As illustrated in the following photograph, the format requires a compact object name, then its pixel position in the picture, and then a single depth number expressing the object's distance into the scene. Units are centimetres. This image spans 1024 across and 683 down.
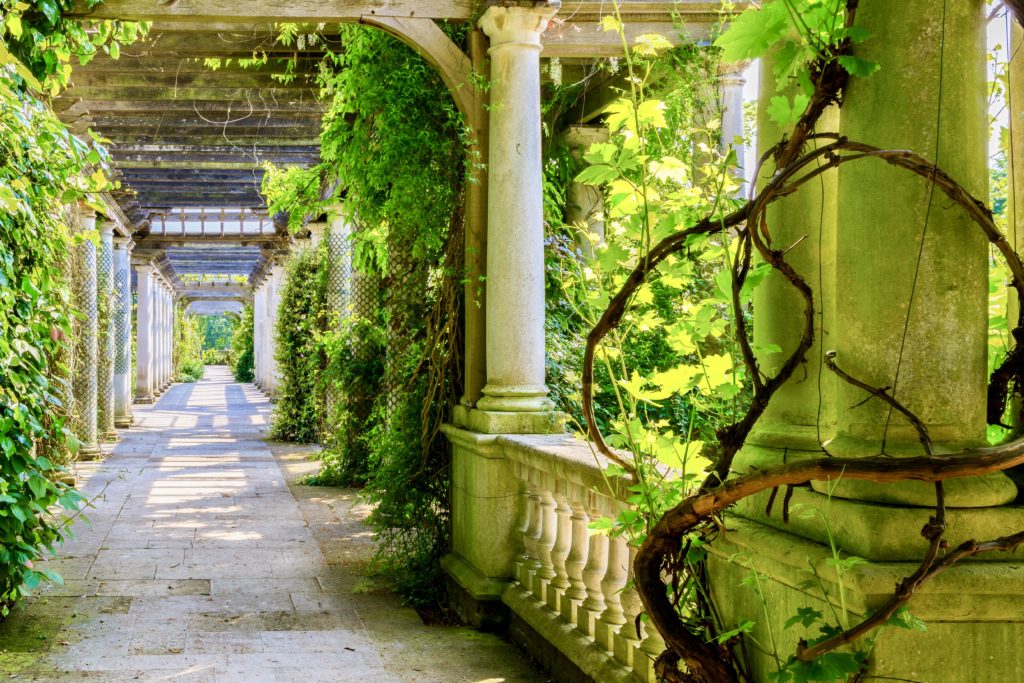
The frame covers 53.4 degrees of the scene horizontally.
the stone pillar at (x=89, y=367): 1113
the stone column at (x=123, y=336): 1555
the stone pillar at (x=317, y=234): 1495
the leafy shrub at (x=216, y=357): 5654
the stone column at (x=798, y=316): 215
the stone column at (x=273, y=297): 2041
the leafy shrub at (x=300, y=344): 1373
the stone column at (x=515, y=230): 529
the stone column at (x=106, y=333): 1272
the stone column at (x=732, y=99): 756
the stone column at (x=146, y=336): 2192
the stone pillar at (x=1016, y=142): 221
